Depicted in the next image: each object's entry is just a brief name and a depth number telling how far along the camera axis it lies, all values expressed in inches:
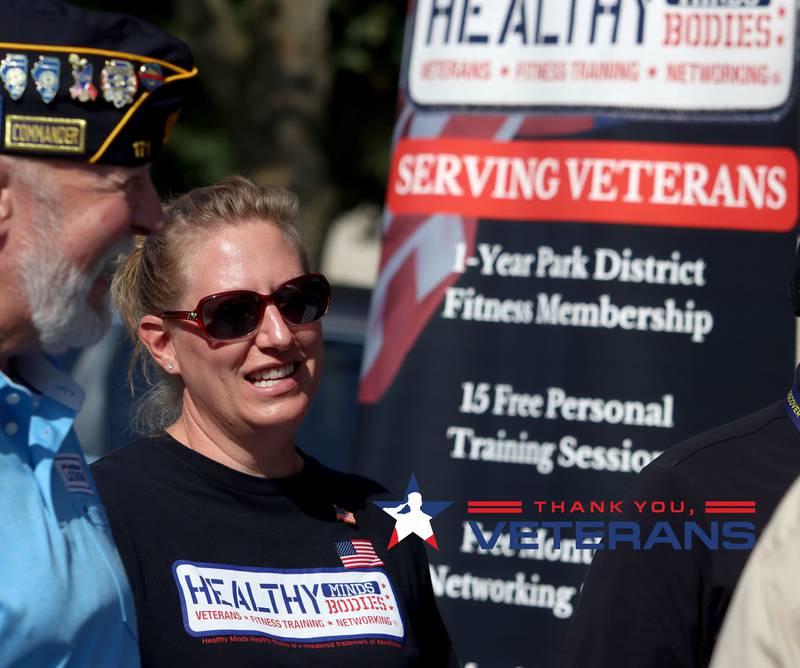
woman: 195.0
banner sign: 290.5
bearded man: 146.6
